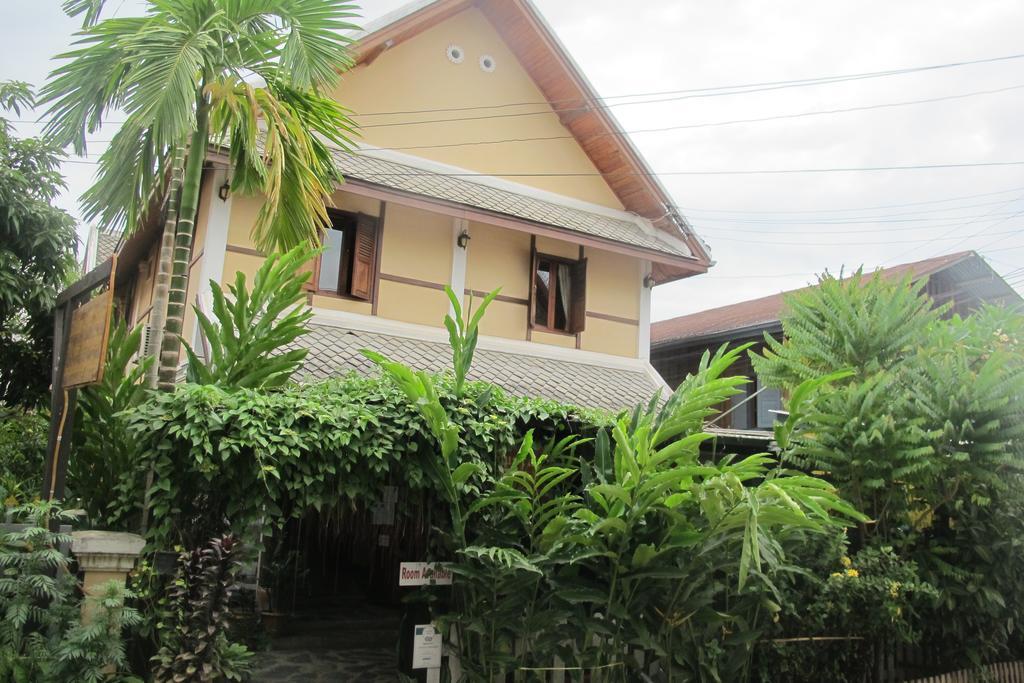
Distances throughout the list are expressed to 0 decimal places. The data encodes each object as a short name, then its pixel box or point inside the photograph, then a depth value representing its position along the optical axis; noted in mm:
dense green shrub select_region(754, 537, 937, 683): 6430
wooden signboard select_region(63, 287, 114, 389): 5031
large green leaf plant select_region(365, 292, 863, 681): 5570
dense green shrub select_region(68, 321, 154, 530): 5699
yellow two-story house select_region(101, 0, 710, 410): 10172
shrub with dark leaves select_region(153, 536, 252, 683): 4734
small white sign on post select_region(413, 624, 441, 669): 5820
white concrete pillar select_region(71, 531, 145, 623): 4773
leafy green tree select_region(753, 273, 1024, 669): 6902
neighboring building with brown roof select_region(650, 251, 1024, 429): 15875
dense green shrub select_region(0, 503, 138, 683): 4566
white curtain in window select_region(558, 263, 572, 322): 12220
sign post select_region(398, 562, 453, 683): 5828
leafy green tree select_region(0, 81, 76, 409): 10164
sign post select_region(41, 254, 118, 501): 5098
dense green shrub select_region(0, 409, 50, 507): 9477
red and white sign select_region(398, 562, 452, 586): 5832
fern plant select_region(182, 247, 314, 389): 5770
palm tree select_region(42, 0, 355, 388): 5629
